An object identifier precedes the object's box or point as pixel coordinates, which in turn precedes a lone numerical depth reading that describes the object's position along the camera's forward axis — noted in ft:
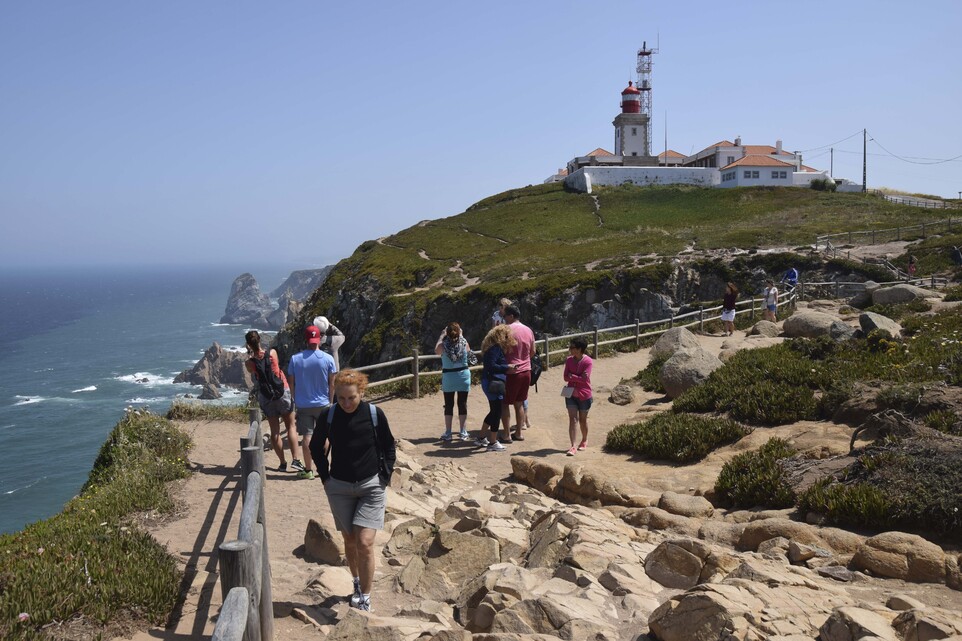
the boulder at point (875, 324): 53.25
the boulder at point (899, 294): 80.12
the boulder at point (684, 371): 47.95
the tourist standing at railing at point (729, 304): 73.46
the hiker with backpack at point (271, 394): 30.30
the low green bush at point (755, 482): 26.04
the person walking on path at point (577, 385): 35.37
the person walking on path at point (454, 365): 36.81
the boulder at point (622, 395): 50.19
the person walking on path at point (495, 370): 35.63
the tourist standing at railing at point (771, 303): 79.92
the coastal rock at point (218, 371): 267.59
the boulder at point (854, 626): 13.53
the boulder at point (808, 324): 63.98
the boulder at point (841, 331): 55.01
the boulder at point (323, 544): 21.65
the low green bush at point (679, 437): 35.04
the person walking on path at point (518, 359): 36.81
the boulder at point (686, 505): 25.77
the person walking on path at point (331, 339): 33.99
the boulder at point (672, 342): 60.29
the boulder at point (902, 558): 18.66
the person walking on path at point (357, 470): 18.54
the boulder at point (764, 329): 71.46
